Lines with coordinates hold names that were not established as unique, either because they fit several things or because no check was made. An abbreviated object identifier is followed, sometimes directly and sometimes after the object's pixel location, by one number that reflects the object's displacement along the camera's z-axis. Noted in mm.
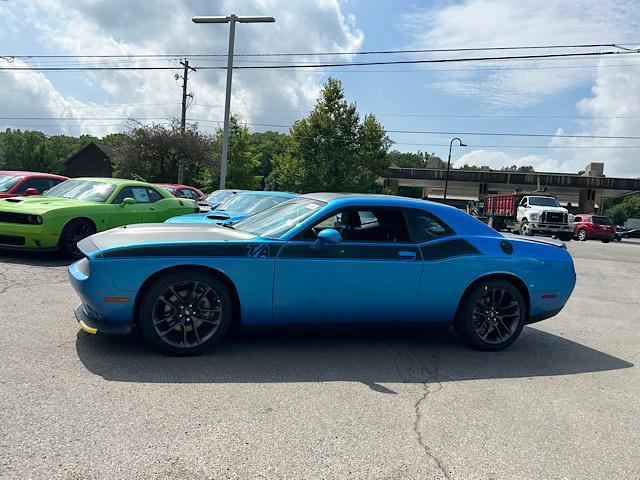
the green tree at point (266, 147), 105250
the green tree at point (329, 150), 42312
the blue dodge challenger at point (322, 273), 4164
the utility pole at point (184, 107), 35094
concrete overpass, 54188
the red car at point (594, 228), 31172
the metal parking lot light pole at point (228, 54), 18498
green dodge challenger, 8250
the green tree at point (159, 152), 34719
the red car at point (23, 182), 10843
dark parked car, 37297
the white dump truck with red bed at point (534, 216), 25875
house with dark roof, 67188
